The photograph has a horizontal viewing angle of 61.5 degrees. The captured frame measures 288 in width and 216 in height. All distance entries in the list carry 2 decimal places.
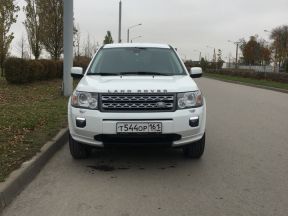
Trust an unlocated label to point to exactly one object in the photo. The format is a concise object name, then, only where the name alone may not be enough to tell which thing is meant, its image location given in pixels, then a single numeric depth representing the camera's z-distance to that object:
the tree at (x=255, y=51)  42.31
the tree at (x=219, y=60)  48.18
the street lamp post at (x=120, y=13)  21.66
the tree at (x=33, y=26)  15.51
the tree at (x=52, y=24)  14.19
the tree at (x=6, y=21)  10.95
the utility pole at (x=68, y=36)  7.51
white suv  3.00
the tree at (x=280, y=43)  38.18
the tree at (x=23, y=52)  22.59
